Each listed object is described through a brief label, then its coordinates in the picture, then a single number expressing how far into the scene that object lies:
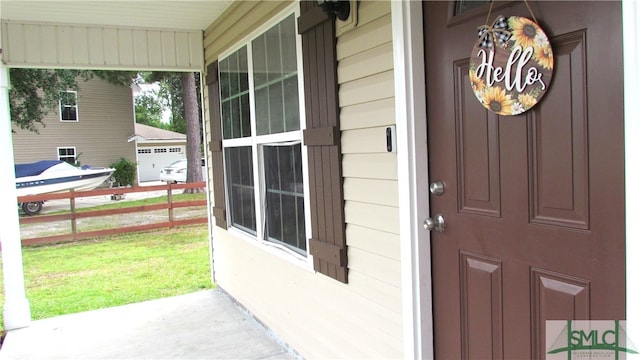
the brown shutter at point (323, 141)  2.29
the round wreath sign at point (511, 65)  1.34
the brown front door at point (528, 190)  1.22
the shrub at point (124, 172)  17.14
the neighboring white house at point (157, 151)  21.55
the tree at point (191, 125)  12.52
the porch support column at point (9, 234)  3.78
